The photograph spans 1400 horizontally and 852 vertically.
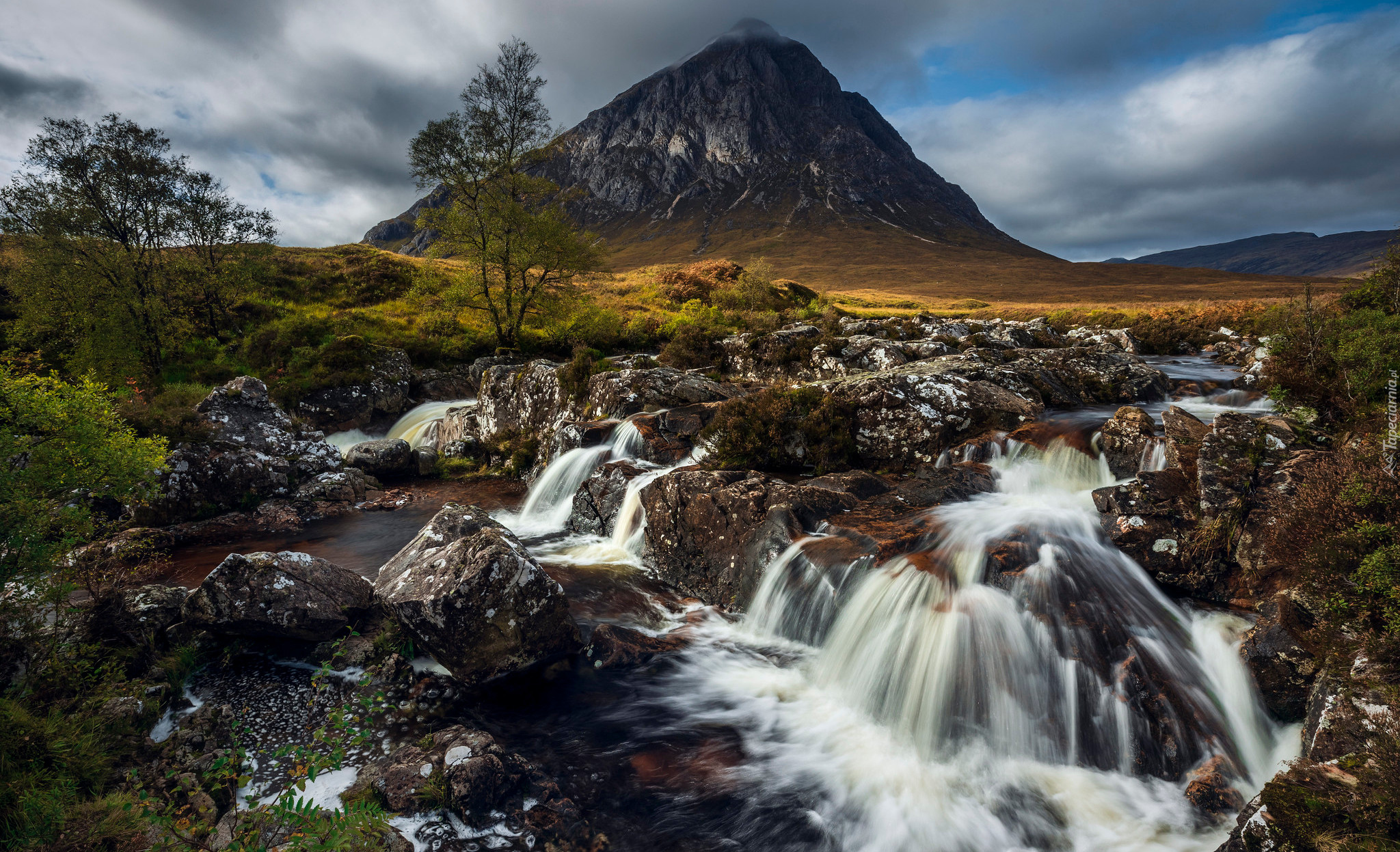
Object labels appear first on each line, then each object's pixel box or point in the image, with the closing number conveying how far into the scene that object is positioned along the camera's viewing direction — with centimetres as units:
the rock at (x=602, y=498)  1284
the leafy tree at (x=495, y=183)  2448
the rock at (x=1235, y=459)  779
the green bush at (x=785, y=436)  1316
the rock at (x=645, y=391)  1697
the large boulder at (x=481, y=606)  713
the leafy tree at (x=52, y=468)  541
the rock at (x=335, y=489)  1538
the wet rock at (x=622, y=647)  812
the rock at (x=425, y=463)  1902
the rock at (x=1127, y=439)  1051
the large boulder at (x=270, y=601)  728
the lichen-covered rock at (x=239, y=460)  1366
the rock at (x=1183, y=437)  879
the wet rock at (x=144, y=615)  691
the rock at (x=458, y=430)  2041
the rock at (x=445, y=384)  2511
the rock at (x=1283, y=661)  580
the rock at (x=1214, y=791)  525
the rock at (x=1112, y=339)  3055
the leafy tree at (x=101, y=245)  2027
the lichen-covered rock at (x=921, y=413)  1295
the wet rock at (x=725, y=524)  973
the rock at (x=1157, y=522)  764
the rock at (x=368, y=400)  2173
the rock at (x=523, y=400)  1934
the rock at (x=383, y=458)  1827
